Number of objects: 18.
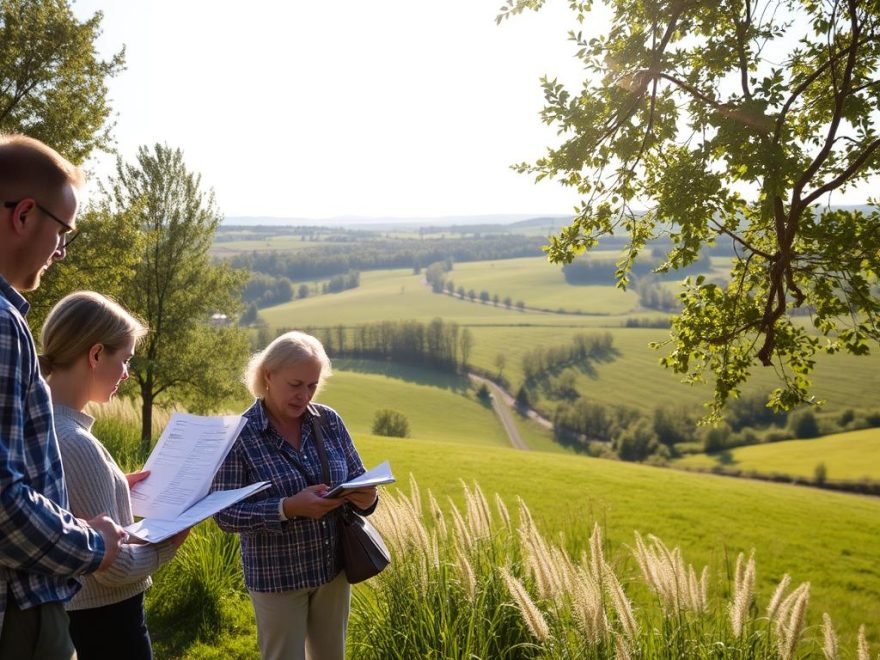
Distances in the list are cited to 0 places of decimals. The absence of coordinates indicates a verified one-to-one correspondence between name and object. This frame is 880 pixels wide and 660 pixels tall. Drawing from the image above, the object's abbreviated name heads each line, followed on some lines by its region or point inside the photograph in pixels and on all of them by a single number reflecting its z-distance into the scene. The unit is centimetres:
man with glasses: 180
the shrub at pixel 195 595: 602
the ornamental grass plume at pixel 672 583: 346
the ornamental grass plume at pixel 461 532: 464
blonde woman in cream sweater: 258
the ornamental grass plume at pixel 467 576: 402
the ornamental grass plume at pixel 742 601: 323
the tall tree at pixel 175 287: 1628
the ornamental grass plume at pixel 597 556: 353
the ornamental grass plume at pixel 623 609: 318
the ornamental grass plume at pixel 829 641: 286
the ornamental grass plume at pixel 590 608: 326
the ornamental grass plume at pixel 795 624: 289
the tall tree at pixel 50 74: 1040
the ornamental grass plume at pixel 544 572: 359
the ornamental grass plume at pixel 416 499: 511
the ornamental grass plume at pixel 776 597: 324
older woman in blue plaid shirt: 356
